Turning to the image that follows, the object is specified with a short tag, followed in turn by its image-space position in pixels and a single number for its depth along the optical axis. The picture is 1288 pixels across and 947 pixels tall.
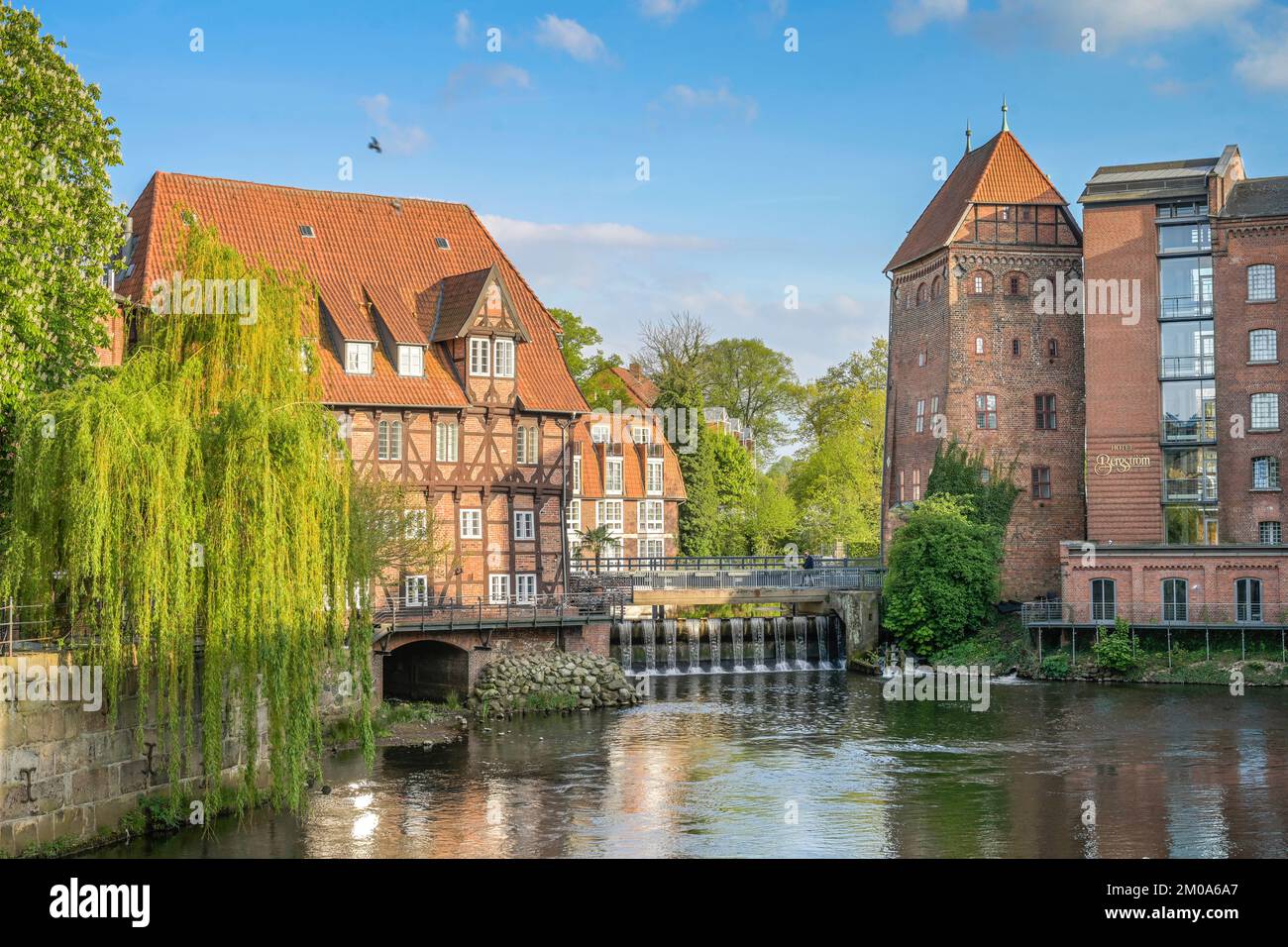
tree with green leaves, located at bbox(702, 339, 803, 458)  80.00
